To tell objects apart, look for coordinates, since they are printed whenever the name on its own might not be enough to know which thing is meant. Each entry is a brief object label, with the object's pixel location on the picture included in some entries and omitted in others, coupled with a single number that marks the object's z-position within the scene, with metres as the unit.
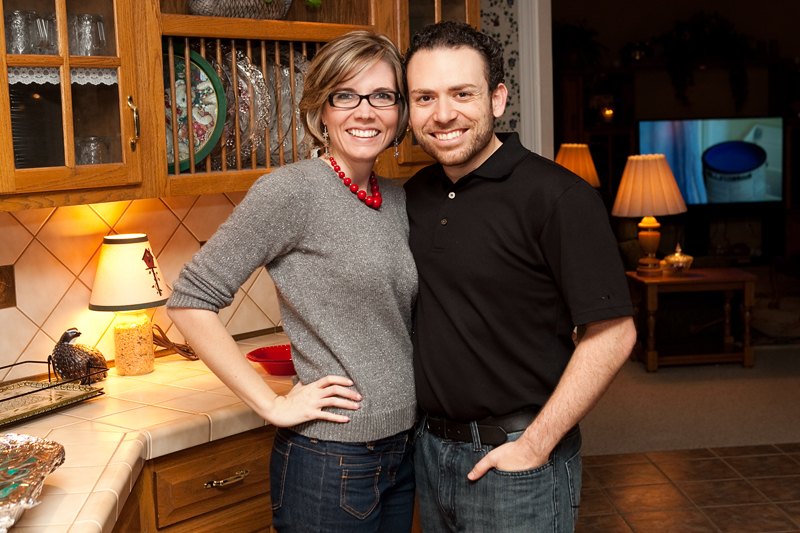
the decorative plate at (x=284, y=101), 2.27
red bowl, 2.13
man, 1.46
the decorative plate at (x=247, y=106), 2.20
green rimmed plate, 2.09
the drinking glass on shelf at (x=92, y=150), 1.84
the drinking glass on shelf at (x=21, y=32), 1.72
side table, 5.48
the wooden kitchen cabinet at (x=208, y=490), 1.75
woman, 1.47
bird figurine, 2.09
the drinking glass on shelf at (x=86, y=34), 1.82
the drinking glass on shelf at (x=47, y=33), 1.77
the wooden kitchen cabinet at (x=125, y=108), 1.74
